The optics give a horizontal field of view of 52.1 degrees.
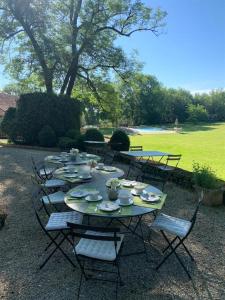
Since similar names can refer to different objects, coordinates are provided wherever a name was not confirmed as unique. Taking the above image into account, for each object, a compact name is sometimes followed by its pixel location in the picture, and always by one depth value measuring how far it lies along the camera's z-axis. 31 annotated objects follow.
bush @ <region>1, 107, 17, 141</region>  13.44
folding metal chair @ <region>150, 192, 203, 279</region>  3.11
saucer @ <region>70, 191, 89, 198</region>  3.51
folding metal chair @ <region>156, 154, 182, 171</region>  6.97
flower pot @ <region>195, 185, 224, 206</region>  5.36
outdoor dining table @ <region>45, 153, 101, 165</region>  5.83
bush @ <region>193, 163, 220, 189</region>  5.53
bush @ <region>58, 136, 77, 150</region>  11.28
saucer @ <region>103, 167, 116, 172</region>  5.11
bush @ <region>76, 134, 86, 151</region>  11.19
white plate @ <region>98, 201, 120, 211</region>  3.11
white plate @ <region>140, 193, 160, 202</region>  3.38
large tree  13.74
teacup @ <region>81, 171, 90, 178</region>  4.57
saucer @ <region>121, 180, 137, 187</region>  4.00
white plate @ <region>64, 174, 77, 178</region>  4.65
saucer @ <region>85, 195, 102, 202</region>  3.39
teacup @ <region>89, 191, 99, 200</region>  3.42
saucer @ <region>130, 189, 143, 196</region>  3.60
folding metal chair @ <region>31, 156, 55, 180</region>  5.57
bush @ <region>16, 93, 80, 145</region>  13.14
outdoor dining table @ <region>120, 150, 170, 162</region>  7.39
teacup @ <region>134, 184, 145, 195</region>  3.64
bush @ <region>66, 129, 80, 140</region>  12.64
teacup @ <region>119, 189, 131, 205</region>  3.26
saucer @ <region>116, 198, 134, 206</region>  3.24
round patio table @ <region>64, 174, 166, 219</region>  3.00
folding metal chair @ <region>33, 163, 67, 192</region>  4.89
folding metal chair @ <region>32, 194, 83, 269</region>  3.16
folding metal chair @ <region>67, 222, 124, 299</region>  2.51
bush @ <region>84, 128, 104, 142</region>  11.75
